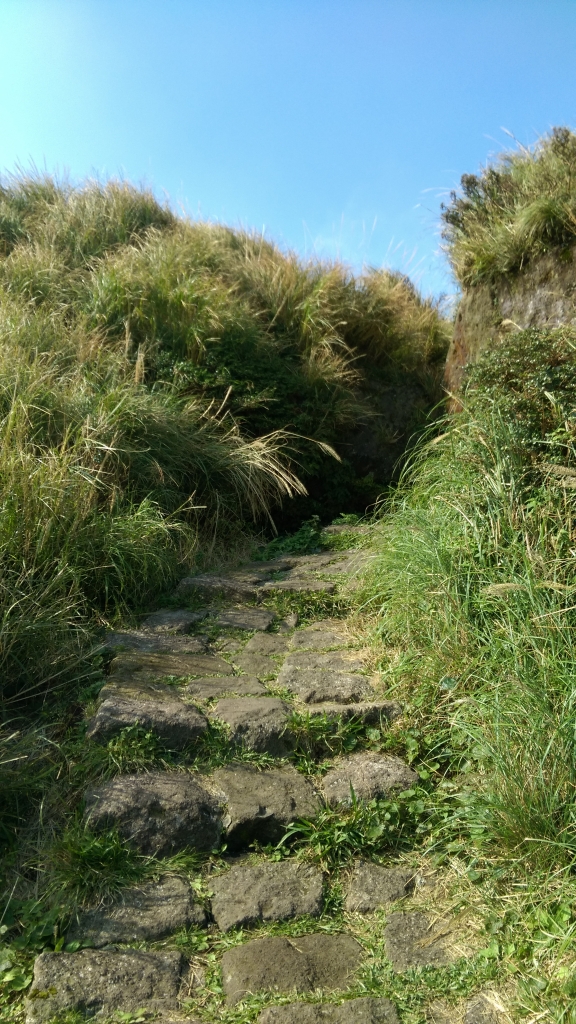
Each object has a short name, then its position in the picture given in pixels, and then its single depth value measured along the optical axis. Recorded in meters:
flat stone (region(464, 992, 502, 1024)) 2.29
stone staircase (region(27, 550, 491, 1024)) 2.45
